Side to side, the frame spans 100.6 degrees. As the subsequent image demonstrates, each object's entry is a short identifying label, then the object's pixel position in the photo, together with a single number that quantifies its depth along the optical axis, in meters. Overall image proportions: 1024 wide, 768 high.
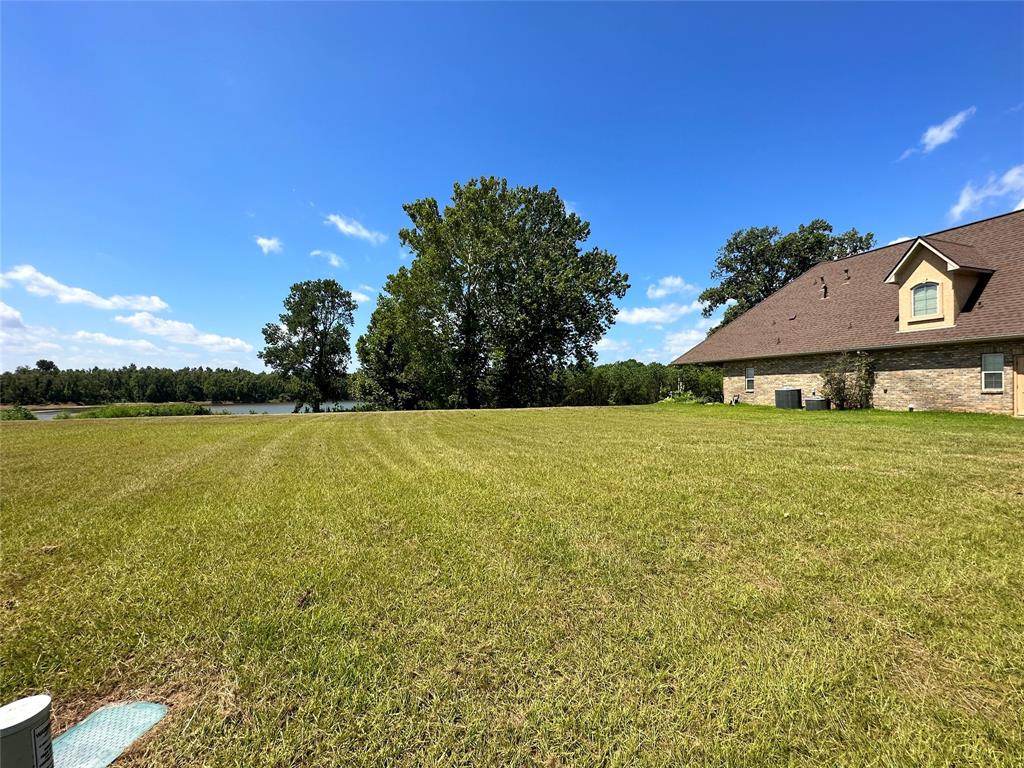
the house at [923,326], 13.57
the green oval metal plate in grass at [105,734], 1.66
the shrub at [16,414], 19.98
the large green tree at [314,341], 41.59
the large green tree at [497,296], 29.56
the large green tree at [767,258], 33.91
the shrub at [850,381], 16.70
